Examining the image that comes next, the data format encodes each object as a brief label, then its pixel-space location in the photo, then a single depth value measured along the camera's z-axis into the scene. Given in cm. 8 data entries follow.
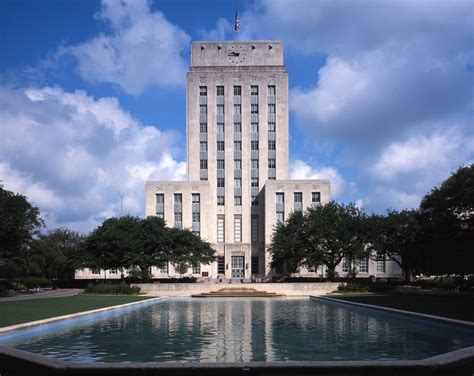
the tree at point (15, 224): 4041
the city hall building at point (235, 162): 7706
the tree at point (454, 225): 3994
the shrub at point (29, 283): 5173
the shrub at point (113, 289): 4591
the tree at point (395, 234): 5609
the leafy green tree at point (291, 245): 5572
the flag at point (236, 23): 8412
